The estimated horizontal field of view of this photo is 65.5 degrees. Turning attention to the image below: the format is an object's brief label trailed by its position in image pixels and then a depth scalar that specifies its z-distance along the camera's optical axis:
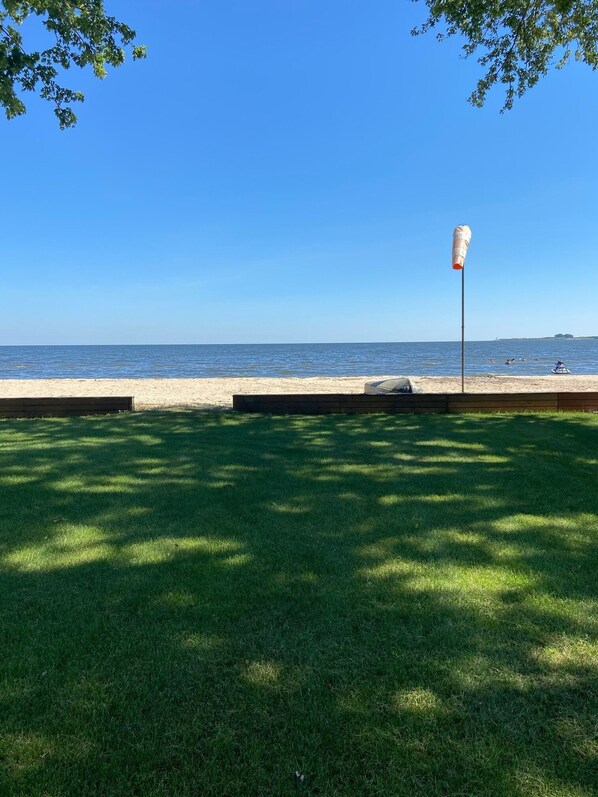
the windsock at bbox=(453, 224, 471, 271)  10.34
